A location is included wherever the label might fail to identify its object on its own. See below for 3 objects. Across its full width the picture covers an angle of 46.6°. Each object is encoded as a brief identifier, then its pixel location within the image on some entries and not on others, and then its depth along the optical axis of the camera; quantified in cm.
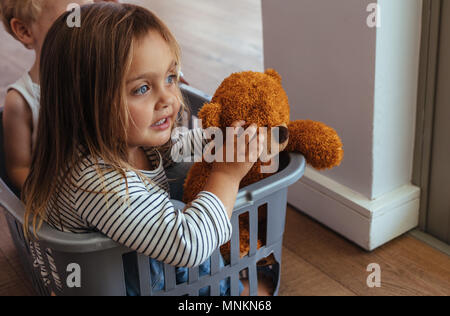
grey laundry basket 64
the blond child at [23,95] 94
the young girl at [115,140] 66
